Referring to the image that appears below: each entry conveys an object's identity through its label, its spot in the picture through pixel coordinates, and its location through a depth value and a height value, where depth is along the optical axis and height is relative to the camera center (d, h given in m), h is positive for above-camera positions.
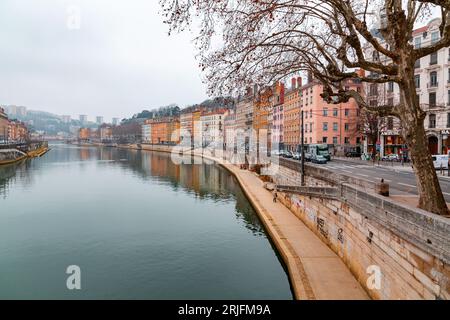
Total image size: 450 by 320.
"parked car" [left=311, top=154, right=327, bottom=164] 53.94 -2.13
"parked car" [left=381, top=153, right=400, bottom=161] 56.84 -2.03
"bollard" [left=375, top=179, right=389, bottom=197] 14.95 -1.83
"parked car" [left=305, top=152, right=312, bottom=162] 59.52 -1.93
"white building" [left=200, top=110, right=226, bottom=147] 156.40 +7.92
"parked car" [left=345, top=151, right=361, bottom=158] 71.38 -1.84
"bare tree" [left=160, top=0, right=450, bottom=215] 11.53 +3.00
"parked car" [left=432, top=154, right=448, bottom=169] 37.25 -1.71
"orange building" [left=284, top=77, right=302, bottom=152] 88.63 +7.40
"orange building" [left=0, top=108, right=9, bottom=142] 158.62 +8.99
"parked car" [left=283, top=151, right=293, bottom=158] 70.22 -1.86
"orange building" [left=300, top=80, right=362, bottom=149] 78.56 +5.31
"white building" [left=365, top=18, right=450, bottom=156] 49.77 +8.27
